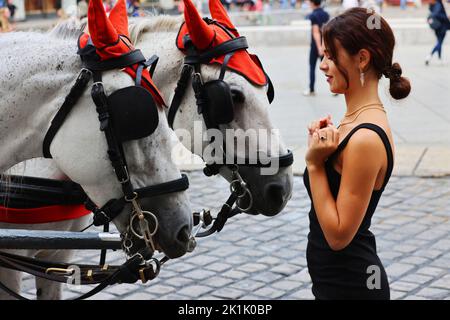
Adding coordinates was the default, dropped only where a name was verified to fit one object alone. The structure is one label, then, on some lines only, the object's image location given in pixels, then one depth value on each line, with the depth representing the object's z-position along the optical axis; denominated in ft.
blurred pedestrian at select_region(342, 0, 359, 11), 44.54
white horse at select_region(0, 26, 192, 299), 8.19
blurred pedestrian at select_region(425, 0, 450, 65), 51.62
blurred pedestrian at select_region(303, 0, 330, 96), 41.55
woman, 8.05
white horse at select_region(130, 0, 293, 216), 11.64
